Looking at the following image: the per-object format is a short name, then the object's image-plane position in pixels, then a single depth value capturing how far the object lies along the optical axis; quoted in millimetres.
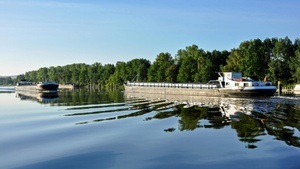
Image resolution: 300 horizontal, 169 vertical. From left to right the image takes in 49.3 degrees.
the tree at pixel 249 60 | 103375
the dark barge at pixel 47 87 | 117062
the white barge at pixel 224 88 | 60531
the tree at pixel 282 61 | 105938
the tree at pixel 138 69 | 161450
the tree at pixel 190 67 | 122312
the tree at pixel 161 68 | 138875
